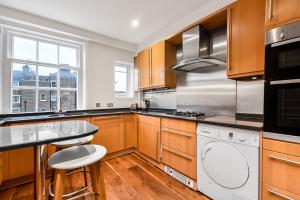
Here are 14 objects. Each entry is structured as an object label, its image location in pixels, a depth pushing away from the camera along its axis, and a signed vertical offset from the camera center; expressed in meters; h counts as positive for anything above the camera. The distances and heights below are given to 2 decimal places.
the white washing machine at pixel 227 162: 1.27 -0.64
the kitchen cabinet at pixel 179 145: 1.81 -0.65
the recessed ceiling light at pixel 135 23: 2.58 +1.44
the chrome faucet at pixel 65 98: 2.79 +0.01
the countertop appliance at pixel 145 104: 3.43 -0.12
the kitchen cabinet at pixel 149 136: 2.40 -0.69
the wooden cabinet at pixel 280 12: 1.09 +0.72
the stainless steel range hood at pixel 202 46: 2.05 +0.81
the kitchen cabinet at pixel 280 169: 1.04 -0.55
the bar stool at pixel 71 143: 1.44 -0.47
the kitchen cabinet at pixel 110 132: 2.61 -0.66
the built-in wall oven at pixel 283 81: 1.05 +0.15
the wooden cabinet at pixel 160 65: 2.68 +0.69
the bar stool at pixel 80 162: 1.04 -0.49
